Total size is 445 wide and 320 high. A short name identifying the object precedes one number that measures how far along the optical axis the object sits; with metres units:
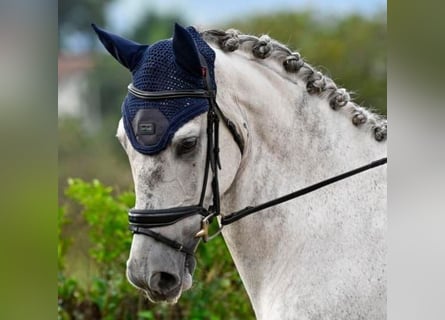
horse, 7.38
